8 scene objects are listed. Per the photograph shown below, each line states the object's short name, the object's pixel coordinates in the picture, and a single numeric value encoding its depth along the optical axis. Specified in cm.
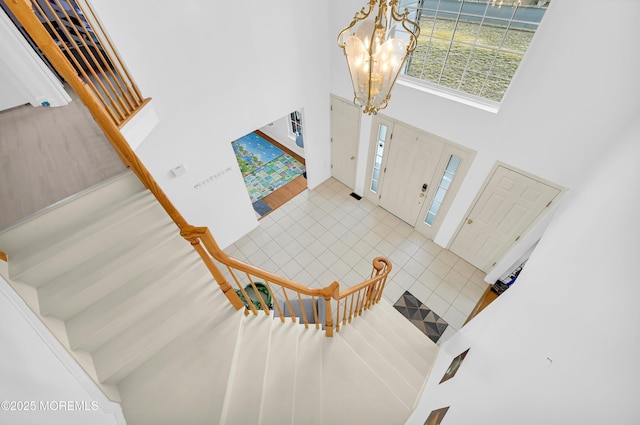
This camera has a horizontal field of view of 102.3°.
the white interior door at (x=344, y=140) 495
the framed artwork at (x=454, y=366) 187
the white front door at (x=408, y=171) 413
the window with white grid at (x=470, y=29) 263
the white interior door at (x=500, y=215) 327
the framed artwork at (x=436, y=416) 150
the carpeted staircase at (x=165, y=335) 188
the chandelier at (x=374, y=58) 153
